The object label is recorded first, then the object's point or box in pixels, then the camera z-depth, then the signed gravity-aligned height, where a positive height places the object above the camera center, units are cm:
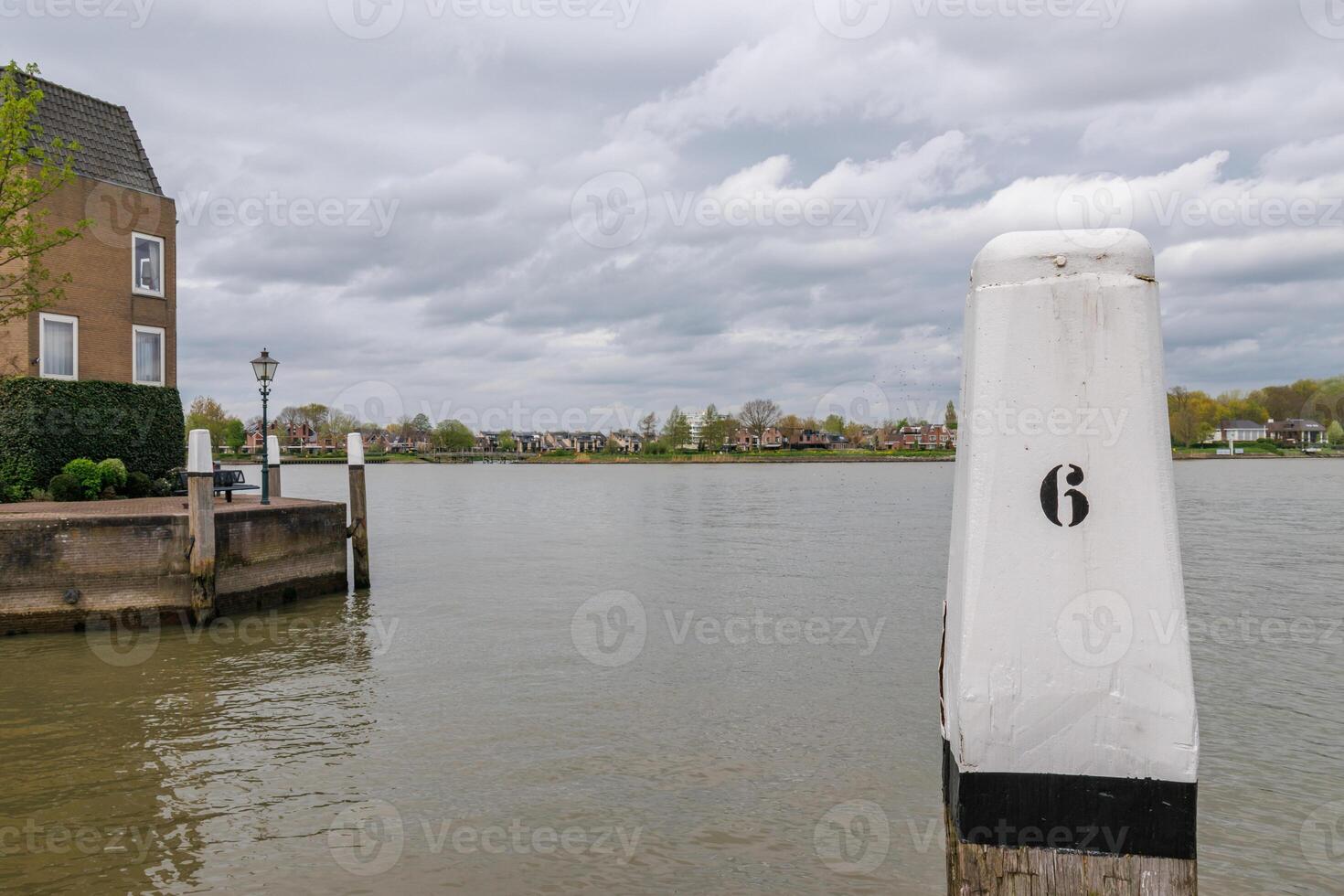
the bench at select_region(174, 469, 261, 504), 2191 -57
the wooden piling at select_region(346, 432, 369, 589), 2214 -121
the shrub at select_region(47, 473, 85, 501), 2189 -65
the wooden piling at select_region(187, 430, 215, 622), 1659 -118
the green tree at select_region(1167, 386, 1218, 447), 14788 +552
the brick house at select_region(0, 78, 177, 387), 2550 +574
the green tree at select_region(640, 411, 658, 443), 19450 +587
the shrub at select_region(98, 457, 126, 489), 2330 -31
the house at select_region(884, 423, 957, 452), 18638 +234
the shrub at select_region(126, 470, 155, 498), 2419 -66
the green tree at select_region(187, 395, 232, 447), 12212 +616
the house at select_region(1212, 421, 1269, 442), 18725 +299
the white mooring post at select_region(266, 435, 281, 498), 2474 -10
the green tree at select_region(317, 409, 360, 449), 17225 +634
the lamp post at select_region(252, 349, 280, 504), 2255 +227
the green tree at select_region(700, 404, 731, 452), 17112 +395
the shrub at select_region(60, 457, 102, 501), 2267 -36
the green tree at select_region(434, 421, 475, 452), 19012 +431
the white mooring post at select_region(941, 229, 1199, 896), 184 -29
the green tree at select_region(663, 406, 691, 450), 17425 +441
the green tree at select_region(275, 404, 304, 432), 18112 +818
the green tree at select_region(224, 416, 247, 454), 14000 +418
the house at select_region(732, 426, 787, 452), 19012 +242
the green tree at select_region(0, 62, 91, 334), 1975 +609
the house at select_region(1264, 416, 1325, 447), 18862 +273
